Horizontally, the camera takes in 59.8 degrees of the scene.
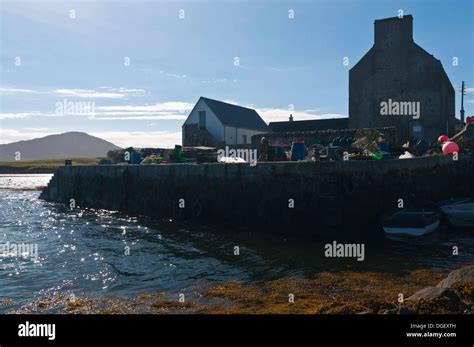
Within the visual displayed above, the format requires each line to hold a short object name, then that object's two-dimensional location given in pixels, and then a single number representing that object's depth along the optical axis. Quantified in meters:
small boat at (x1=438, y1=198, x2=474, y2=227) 15.77
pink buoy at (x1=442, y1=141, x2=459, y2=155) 20.89
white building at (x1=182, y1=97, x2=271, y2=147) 42.66
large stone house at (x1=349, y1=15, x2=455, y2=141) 31.69
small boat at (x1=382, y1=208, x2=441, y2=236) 14.92
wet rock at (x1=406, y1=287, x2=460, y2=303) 7.10
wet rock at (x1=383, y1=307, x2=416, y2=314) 6.40
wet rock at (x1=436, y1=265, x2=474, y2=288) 8.24
